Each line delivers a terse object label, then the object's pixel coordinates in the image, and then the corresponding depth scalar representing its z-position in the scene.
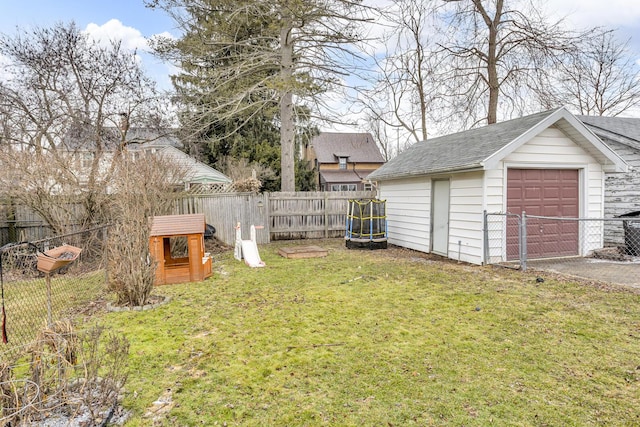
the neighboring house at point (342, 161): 28.83
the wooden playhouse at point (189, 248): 6.09
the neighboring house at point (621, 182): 9.51
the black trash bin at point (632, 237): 7.92
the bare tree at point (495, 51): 12.25
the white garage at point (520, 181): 7.46
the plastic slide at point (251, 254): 7.93
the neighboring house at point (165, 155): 8.70
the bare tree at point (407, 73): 13.71
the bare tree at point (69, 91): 10.09
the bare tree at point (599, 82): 12.34
